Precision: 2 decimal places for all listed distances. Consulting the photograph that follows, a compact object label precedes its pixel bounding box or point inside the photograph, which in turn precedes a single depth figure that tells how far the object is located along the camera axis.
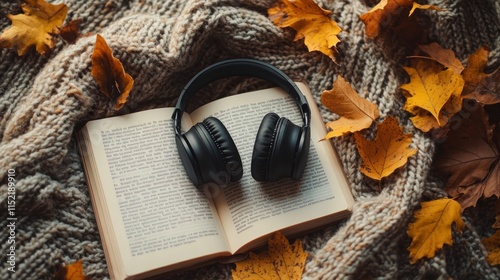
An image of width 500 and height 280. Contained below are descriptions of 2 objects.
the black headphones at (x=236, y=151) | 0.92
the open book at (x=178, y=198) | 0.93
